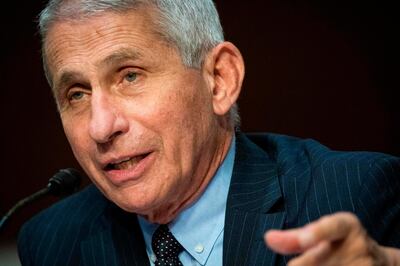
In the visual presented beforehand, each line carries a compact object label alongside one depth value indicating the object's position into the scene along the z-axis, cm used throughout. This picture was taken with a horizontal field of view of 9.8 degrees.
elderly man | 225
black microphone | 236
